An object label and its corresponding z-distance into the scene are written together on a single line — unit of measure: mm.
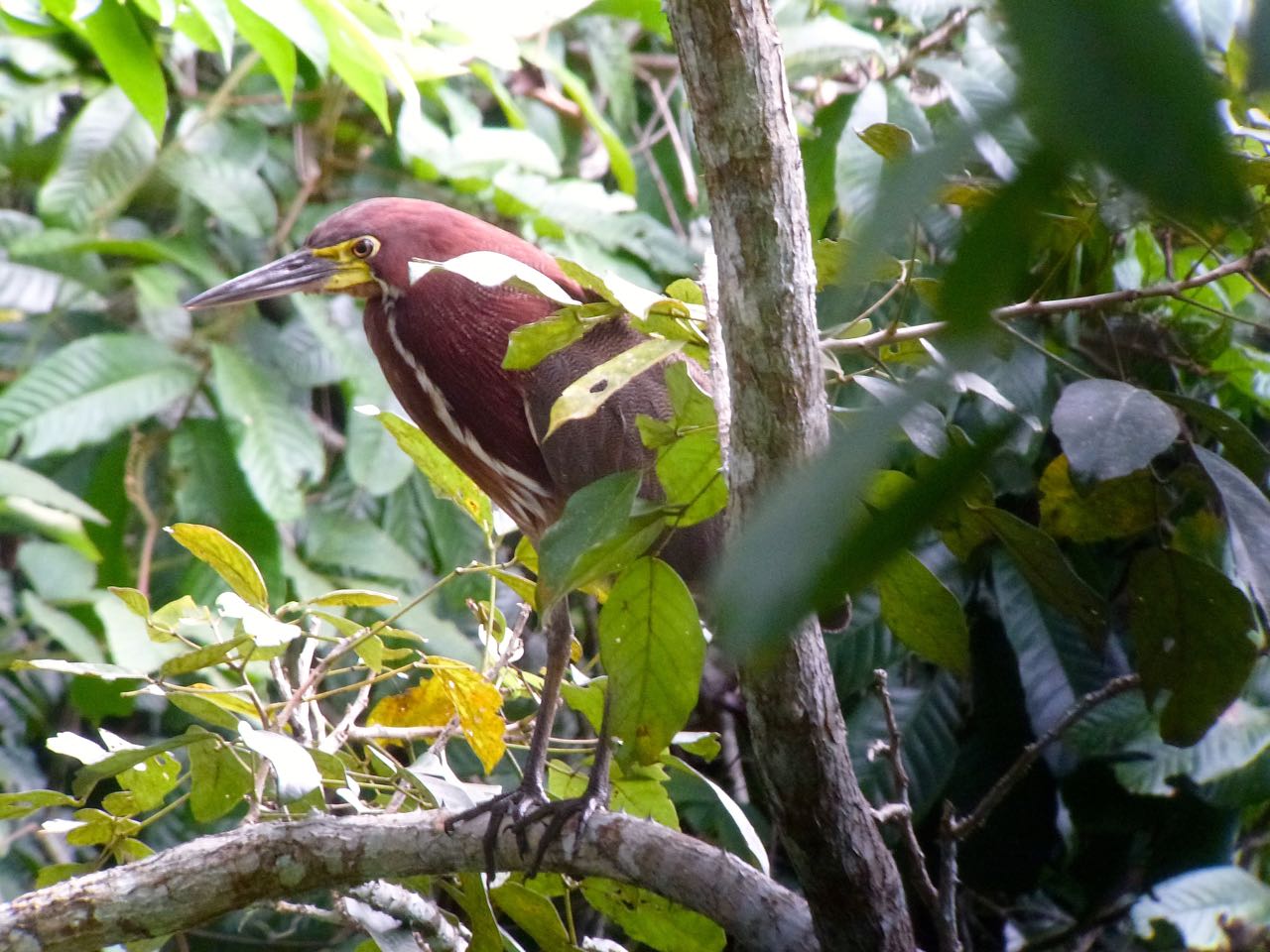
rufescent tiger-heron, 8479
